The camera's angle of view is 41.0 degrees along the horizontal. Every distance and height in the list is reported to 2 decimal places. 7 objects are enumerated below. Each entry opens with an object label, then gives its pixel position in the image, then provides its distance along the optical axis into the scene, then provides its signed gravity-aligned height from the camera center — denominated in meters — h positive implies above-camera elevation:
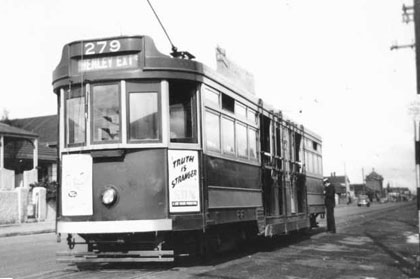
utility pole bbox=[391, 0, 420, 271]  8.62 +1.18
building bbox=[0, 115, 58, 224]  24.95 +1.19
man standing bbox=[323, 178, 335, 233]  17.62 -0.54
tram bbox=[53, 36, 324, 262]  8.22 +0.60
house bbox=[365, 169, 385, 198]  160.32 +1.12
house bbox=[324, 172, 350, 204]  101.19 -0.60
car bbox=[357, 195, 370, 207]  70.21 -1.88
